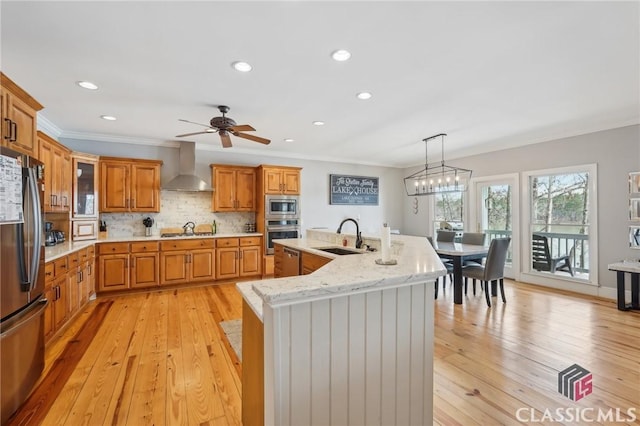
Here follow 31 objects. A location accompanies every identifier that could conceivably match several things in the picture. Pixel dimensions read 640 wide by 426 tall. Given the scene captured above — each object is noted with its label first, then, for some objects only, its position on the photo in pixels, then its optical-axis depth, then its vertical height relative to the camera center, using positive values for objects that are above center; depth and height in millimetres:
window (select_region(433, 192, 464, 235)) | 6531 +79
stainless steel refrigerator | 1820 -444
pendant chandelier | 5027 +759
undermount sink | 3447 -442
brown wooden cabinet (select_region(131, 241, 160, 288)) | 4602 -809
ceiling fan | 3338 +984
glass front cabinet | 4250 +247
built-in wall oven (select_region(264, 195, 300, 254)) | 5570 -98
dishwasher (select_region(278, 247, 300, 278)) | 3567 -629
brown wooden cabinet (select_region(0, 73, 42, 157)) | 2045 +722
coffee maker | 3707 -281
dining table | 4017 -625
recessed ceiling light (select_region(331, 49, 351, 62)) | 2316 +1268
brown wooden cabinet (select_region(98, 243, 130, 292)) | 4402 -804
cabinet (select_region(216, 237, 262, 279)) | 5203 -798
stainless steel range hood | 5020 +632
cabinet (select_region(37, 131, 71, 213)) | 3416 +506
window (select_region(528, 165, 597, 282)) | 4566 -157
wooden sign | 6910 +558
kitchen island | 1149 -587
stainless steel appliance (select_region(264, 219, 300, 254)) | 5566 -332
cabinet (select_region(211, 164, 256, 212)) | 5438 +478
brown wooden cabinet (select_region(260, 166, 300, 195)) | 5574 +645
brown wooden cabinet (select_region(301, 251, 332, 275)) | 3059 -527
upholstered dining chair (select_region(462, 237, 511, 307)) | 3889 -706
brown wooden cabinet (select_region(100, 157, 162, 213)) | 4691 +466
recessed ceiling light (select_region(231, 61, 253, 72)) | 2510 +1274
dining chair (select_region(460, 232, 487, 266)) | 4932 -461
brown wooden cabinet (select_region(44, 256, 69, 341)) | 2768 -831
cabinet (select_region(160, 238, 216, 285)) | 4801 -800
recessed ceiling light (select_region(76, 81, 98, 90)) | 2874 +1277
